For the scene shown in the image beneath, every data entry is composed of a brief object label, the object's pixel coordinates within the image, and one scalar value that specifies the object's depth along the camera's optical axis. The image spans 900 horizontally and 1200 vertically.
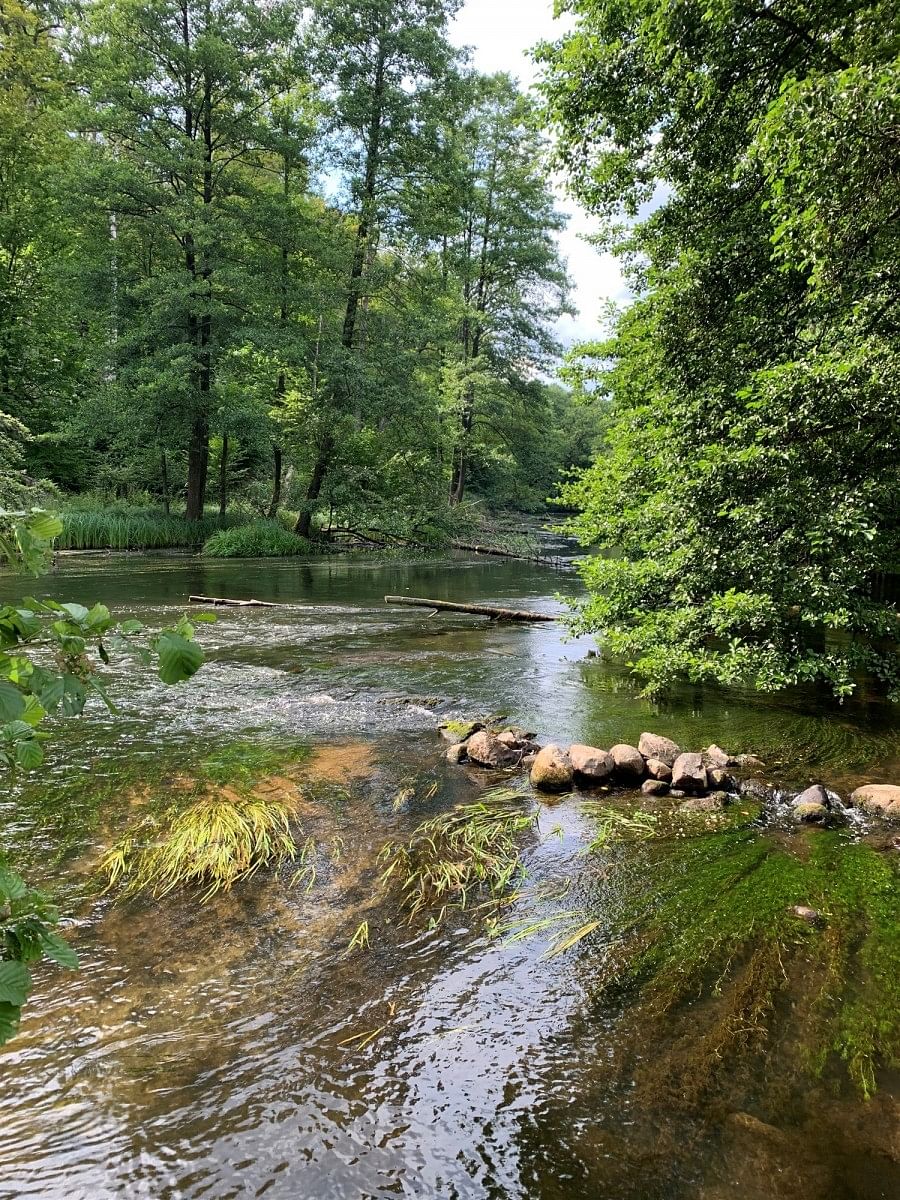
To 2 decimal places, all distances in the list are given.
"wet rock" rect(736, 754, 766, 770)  6.14
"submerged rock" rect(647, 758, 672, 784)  5.79
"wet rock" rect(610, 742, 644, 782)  5.88
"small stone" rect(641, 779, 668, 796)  5.64
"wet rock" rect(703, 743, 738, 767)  6.06
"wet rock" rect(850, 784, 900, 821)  5.12
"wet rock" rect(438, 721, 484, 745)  6.87
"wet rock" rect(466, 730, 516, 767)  6.30
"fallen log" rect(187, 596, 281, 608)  13.42
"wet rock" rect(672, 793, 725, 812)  5.29
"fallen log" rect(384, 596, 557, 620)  13.38
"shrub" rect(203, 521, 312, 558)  23.45
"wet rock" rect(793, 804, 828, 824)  5.06
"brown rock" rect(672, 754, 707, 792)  5.61
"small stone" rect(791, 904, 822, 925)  3.76
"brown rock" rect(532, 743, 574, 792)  5.76
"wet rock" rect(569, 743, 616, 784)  5.84
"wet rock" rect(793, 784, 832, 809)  5.24
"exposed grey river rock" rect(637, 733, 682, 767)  6.07
